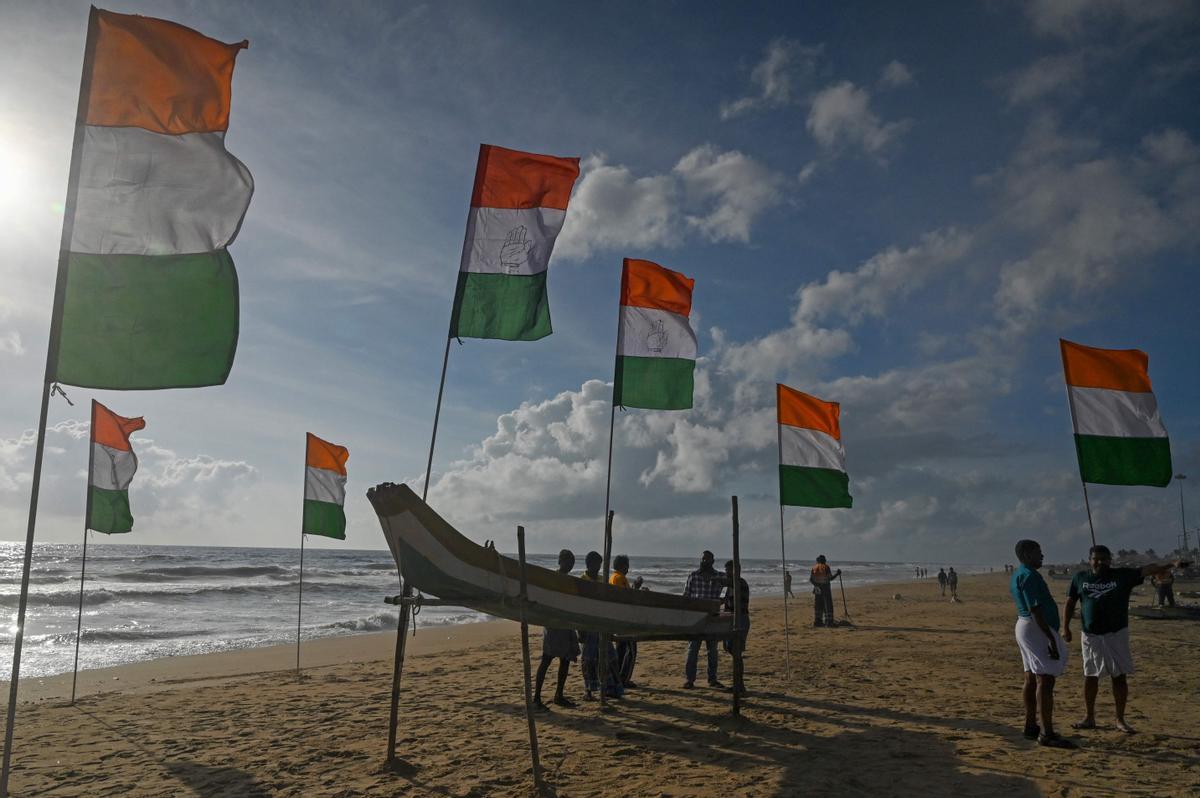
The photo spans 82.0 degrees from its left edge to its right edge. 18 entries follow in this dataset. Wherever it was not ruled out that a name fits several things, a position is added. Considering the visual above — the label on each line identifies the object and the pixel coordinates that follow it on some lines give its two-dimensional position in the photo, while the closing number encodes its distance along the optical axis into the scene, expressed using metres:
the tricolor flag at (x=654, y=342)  9.95
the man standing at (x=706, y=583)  9.56
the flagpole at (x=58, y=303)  4.34
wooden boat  5.80
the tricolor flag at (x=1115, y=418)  8.75
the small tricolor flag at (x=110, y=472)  10.30
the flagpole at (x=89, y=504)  9.79
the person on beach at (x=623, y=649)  9.43
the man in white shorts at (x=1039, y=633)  6.39
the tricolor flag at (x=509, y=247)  7.75
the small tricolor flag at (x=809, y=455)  11.02
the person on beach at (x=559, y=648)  8.51
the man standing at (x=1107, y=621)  6.75
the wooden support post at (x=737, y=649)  7.89
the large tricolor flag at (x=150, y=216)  5.09
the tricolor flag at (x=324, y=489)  12.65
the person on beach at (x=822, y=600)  17.74
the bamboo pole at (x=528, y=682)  5.61
